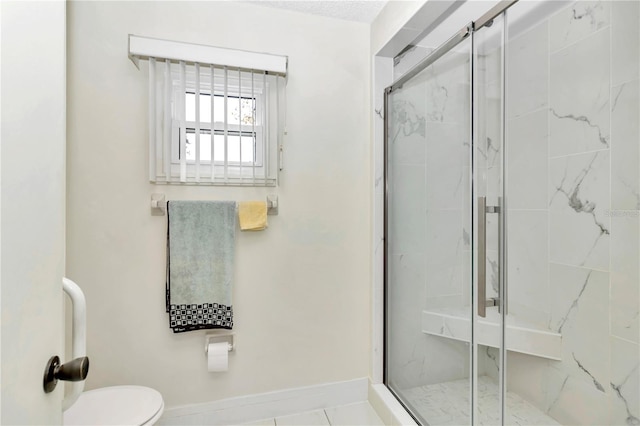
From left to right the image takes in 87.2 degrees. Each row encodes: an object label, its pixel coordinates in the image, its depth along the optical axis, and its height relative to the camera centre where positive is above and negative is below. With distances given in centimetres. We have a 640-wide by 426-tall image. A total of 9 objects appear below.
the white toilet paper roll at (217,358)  163 -72
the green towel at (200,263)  162 -26
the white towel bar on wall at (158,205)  162 +3
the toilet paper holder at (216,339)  171 -66
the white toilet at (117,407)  131 -81
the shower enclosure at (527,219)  126 -3
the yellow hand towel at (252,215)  171 -2
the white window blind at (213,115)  163 +49
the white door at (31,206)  48 +1
